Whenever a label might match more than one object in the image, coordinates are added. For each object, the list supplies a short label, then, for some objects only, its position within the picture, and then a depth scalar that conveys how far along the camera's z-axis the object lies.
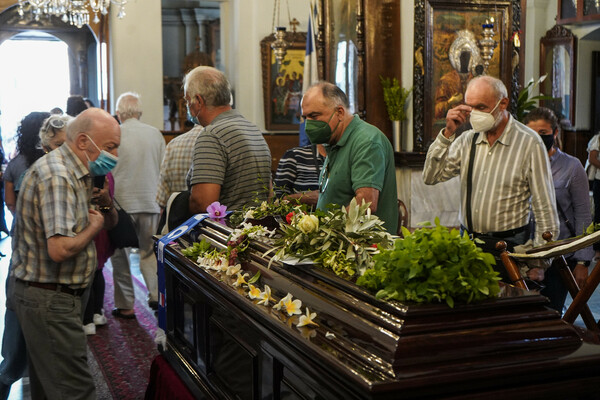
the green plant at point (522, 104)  7.50
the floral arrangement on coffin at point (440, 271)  1.66
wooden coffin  1.52
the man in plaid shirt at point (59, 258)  2.99
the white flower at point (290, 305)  1.93
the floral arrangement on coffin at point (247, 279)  1.89
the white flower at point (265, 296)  2.11
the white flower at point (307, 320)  1.83
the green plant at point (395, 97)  7.41
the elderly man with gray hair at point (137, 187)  6.05
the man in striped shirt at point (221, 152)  3.58
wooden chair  2.20
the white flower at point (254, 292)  2.16
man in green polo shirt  3.30
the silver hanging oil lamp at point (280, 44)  10.34
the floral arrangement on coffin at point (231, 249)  2.65
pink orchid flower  3.28
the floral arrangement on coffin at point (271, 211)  3.03
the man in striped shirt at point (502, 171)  3.49
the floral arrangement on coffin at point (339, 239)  2.09
